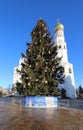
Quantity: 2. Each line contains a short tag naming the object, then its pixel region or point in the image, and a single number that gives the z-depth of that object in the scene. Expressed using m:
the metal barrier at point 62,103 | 11.38
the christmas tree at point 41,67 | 10.48
